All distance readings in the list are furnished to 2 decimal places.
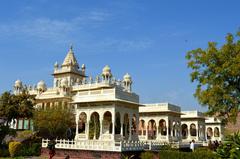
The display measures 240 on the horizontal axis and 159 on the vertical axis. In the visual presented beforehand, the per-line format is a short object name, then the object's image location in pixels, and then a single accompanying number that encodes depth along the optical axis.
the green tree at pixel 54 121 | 34.97
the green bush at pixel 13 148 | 29.17
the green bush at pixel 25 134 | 37.22
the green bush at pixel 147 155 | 24.83
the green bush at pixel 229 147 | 13.44
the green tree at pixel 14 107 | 38.38
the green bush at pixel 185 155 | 20.41
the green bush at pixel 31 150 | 30.26
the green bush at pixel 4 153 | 28.68
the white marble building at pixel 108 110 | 28.67
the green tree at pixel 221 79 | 23.81
